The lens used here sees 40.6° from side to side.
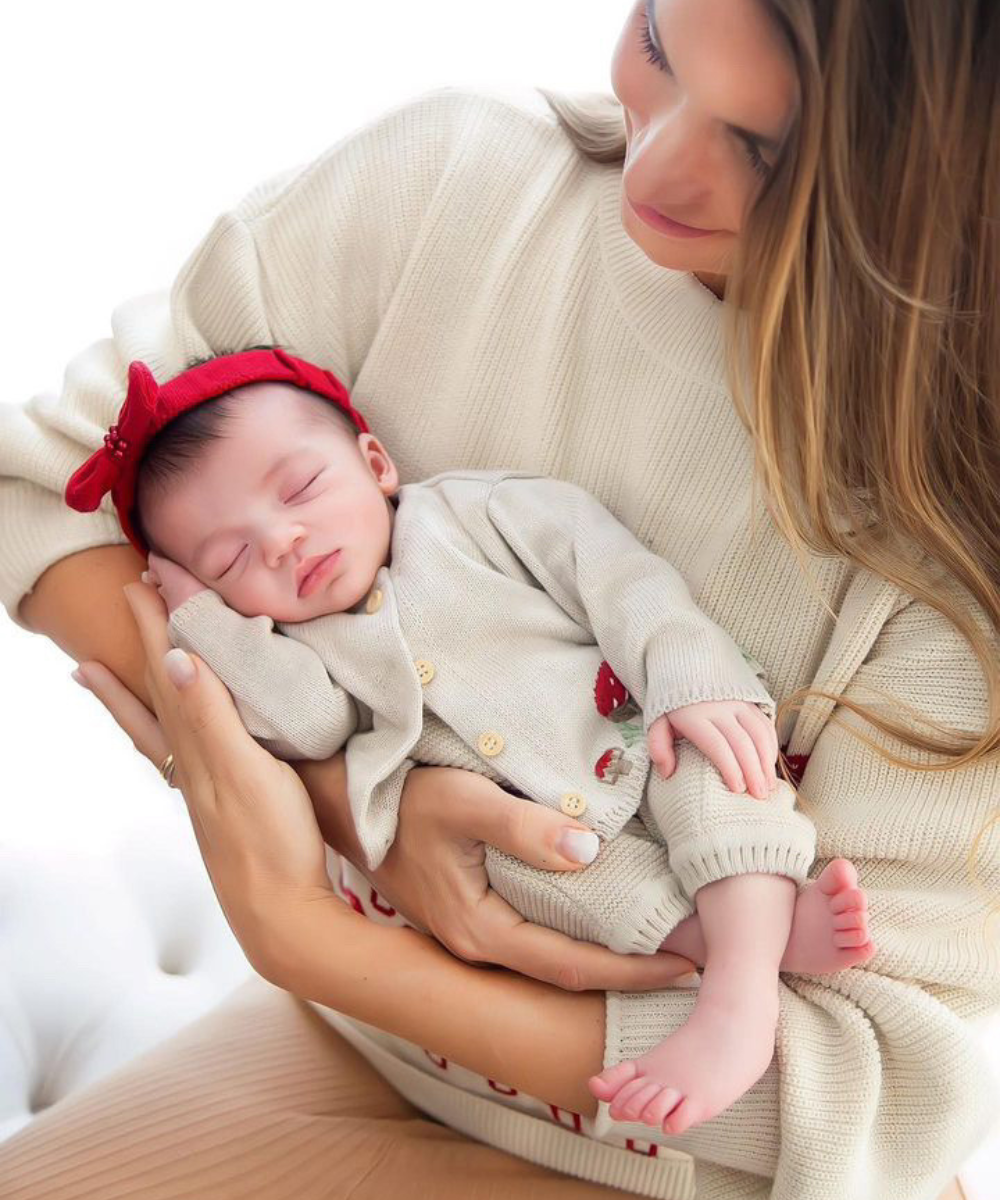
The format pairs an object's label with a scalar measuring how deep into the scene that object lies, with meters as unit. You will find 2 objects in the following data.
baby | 1.17
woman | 1.02
